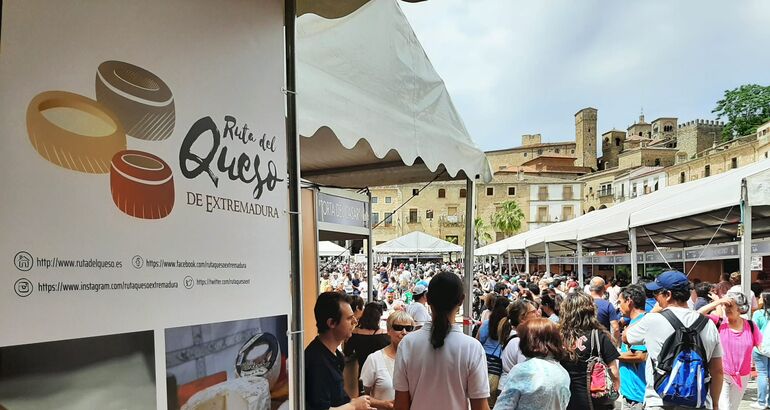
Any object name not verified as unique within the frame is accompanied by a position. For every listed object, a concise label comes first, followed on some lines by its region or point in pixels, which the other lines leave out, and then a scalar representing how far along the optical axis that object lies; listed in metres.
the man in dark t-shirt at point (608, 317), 6.39
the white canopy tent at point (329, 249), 17.36
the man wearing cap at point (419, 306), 7.30
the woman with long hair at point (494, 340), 4.82
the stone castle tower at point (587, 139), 104.19
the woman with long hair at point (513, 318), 4.80
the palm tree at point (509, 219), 77.38
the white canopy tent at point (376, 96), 3.29
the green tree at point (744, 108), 67.56
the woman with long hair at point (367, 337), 4.70
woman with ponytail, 2.77
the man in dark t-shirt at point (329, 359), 2.67
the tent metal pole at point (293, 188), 2.29
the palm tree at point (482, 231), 82.12
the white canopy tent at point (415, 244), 16.50
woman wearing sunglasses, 3.69
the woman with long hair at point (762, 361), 7.11
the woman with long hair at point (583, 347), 3.80
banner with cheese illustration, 1.30
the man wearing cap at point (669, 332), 4.07
